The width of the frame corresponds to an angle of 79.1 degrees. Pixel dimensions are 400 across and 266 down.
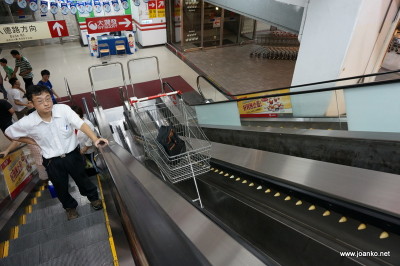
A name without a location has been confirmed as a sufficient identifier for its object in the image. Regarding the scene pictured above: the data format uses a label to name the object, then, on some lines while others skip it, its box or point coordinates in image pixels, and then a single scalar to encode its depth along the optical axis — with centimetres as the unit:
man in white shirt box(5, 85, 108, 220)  248
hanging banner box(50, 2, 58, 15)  917
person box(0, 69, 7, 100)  661
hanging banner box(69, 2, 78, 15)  1052
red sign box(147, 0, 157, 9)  1336
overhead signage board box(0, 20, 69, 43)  805
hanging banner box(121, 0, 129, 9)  1046
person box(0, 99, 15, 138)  528
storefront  1362
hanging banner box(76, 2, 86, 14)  1072
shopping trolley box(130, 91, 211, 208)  311
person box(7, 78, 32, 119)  629
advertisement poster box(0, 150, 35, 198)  338
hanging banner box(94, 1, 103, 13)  1078
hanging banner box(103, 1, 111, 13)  1079
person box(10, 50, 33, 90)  758
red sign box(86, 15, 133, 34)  1040
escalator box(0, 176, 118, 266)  178
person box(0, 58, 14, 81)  768
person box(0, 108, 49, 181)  276
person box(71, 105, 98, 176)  371
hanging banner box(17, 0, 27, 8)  796
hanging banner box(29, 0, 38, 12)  848
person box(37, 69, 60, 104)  669
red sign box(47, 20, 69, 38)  888
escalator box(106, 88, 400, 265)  163
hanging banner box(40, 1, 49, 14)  904
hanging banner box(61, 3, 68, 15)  1006
